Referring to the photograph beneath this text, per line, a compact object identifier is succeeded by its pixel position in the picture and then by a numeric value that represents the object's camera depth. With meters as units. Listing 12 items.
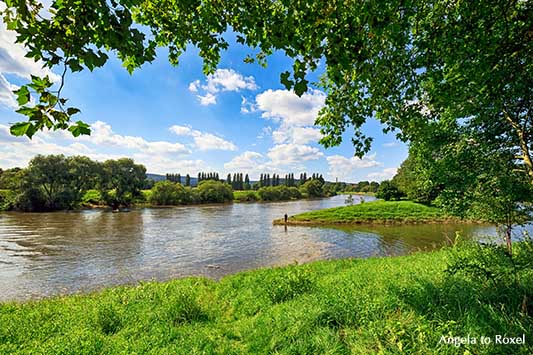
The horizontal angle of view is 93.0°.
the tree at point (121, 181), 52.92
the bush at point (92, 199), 52.62
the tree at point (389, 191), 51.03
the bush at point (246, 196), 77.69
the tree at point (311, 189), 102.73
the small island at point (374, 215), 31.59
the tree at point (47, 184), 42.78
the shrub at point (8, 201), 42.19
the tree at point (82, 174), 48.88
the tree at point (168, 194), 57.28
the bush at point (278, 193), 82.25
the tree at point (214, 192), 66.19
